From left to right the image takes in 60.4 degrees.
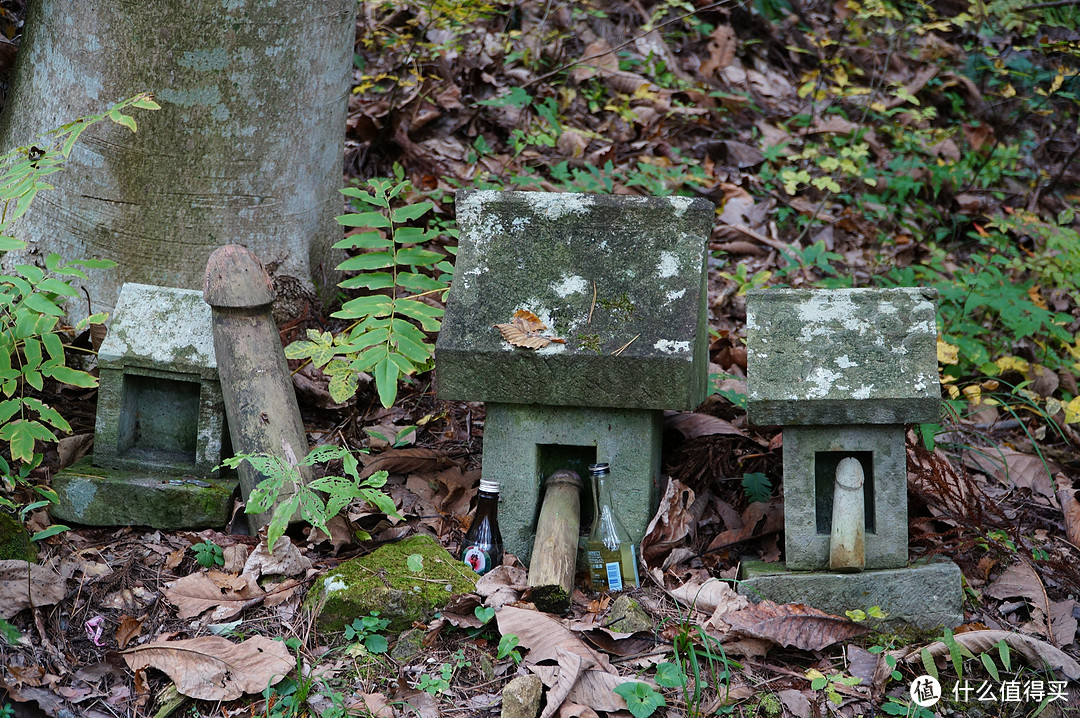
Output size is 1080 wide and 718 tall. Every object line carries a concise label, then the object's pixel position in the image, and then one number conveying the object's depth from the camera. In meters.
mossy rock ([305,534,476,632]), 2.68
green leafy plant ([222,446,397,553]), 2.67
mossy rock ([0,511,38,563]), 2.82
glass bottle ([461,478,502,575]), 3.00
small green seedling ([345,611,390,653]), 2.62
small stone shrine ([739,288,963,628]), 2.71
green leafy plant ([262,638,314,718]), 2.42
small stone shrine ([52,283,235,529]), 3.12
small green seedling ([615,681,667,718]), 2.42
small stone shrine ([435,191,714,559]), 2.85
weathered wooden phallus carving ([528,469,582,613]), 2.71
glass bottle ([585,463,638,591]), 2.93
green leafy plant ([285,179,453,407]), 3.06
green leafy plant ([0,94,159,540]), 2.87
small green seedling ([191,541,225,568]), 2.98
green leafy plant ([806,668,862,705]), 2.54
